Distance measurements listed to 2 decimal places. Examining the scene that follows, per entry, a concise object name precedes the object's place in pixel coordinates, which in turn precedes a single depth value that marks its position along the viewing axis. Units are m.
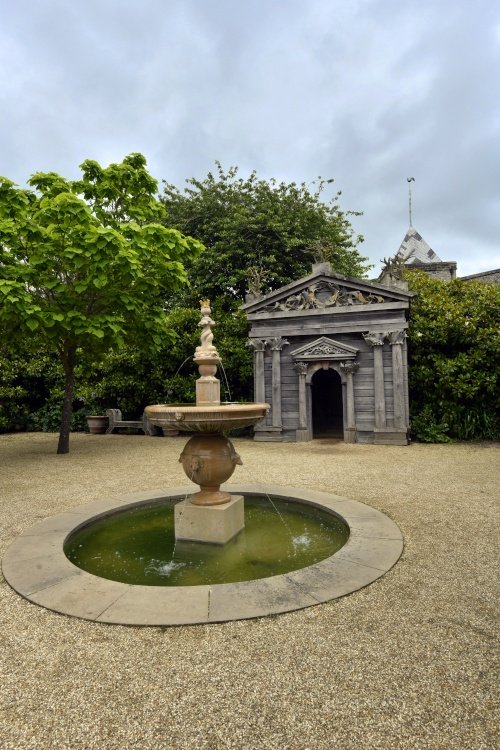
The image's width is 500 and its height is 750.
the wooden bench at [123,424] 16.41
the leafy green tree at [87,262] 9.71
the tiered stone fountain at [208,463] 4.96
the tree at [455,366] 13.42
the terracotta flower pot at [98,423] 17.28
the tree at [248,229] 22.00
